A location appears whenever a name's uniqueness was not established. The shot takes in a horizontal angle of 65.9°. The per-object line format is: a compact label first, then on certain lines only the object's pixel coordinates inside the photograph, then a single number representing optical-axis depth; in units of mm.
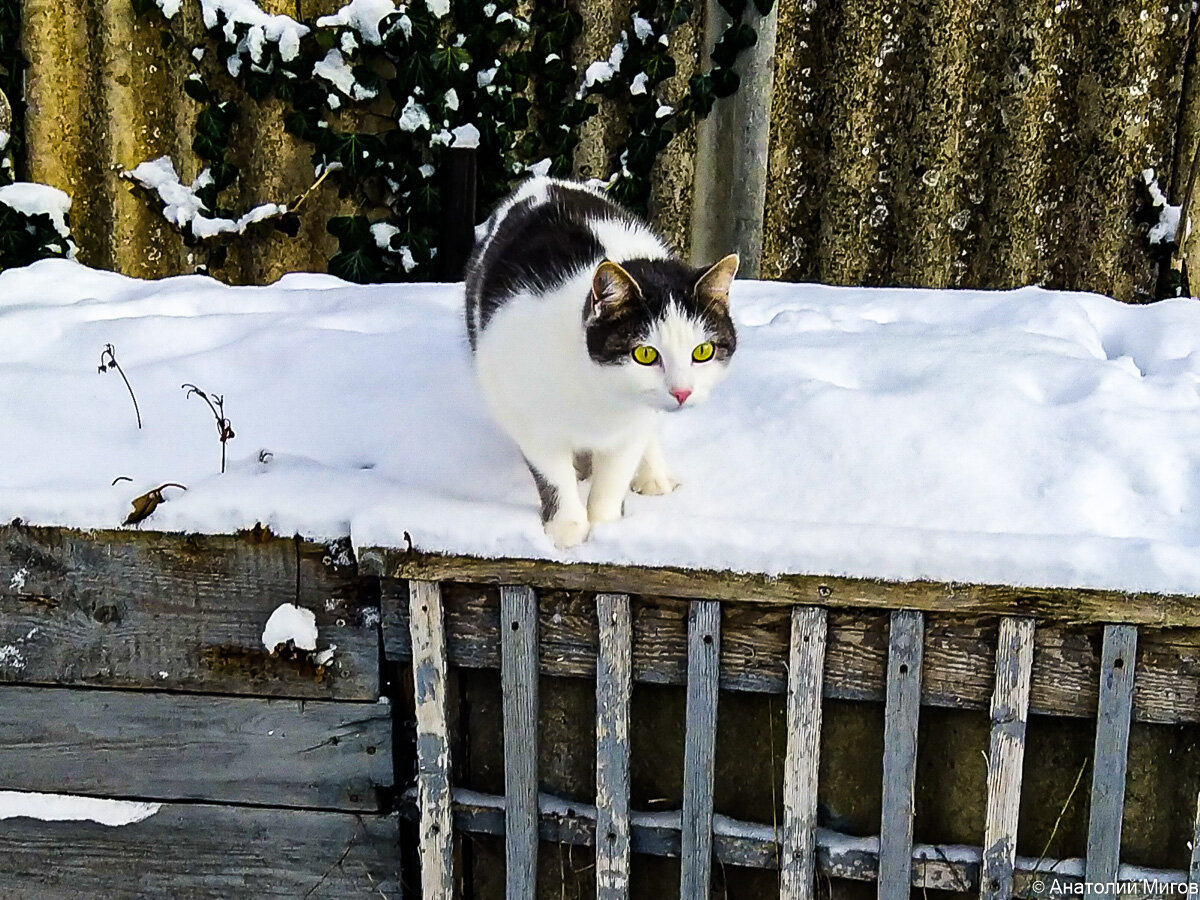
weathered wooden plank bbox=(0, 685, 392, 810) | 1768
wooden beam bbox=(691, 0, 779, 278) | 3100
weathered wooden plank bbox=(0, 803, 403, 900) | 1802
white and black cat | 1432
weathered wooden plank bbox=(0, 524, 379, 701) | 1717
